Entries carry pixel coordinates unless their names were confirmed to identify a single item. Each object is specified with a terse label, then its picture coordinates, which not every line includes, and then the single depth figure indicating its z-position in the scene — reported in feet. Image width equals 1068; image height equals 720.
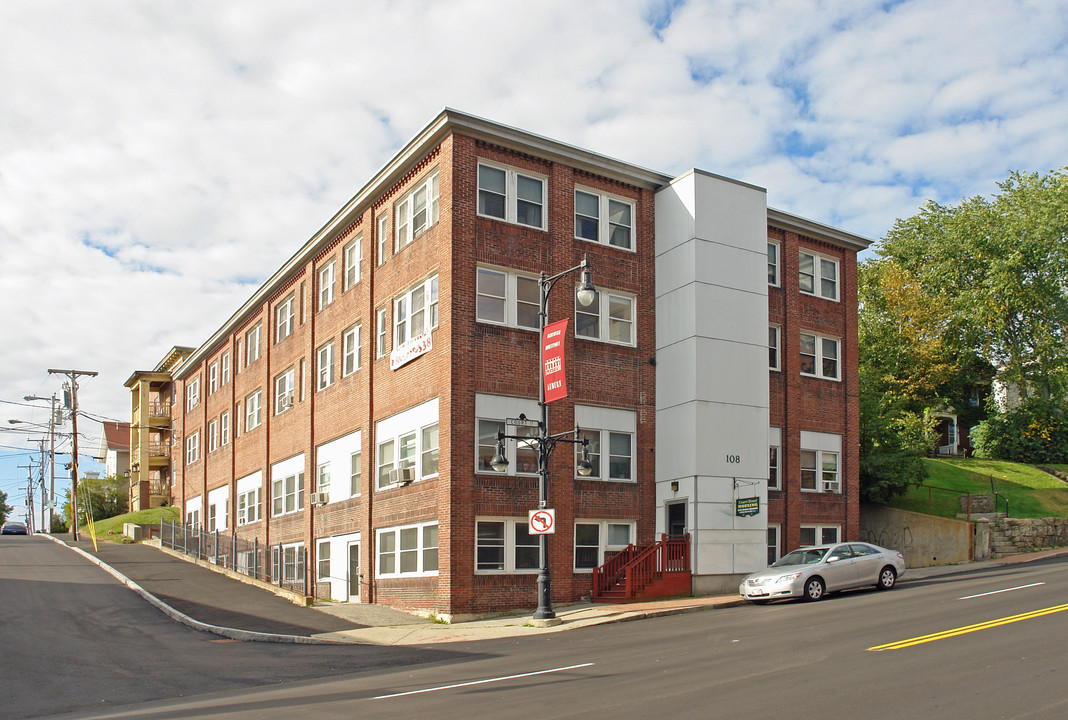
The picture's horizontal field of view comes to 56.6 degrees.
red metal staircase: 85.97
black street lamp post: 72.59
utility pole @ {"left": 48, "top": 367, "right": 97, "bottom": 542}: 183.32
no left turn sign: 71.26
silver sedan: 76.38
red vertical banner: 72.79
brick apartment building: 85.71
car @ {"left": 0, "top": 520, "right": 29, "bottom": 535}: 241.96
